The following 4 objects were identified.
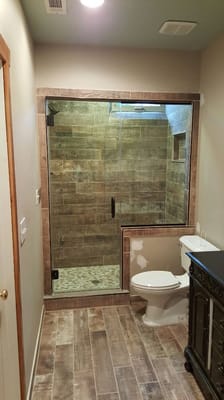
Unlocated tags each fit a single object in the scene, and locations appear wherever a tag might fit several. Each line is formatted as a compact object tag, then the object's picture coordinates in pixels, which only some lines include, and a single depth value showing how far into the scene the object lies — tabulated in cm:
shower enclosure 343
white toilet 272
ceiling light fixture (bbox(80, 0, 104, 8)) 201
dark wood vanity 173
